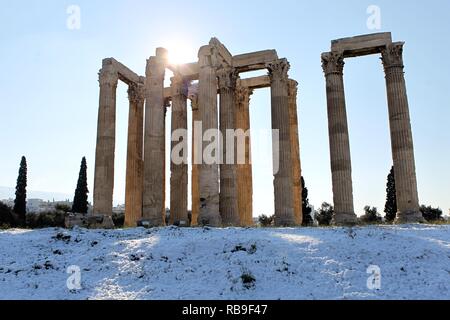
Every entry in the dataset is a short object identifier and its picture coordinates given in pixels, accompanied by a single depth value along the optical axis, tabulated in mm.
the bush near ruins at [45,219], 68875
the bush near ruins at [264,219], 82262
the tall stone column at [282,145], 33375
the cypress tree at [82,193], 59019
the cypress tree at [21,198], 62906
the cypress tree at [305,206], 55225
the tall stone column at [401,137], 31812
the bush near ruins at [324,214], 79488
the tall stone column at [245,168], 39531
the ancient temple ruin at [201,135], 33375
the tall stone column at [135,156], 39375
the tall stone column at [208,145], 31500
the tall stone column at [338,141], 32781
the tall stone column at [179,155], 38469
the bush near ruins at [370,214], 79112
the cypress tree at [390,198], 58812
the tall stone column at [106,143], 35094
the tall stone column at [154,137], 34250
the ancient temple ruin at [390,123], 32188
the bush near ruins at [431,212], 74938
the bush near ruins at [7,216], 61638
